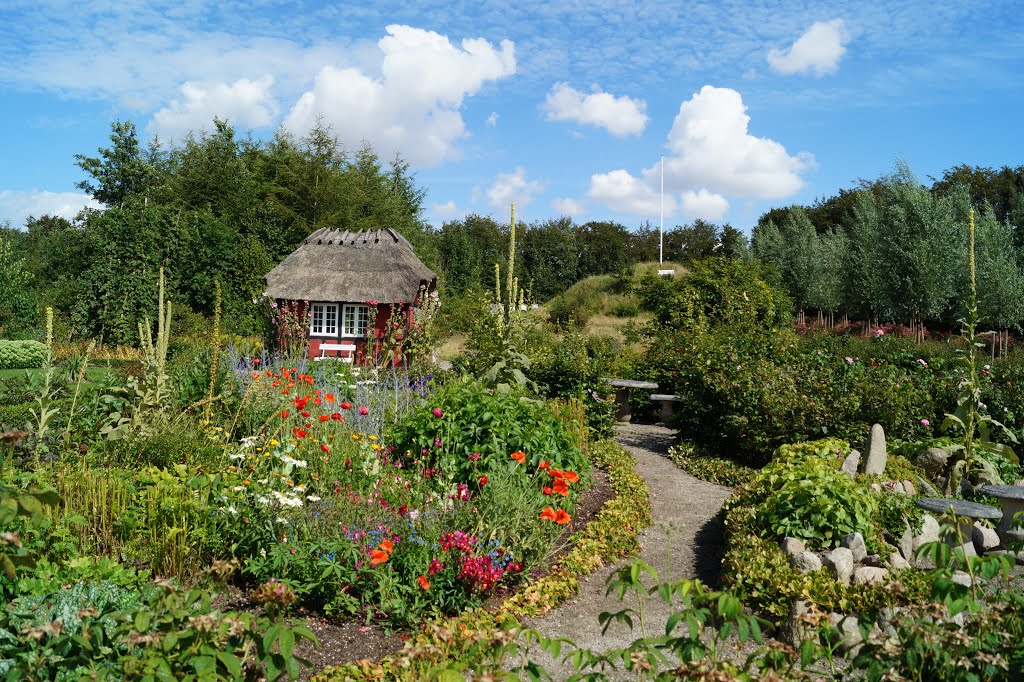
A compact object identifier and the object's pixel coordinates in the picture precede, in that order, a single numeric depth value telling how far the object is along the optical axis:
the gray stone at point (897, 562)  4.82
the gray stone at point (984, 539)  5.38
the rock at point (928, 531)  5.17
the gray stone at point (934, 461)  7.31
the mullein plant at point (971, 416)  5.07
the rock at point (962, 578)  4.45
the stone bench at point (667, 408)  11.75
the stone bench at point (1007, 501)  5.56
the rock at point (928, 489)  6.34
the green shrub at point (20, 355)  15.87
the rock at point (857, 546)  4.91
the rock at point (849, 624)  4.14
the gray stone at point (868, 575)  4.59
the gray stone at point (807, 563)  4.73
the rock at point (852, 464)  6.87
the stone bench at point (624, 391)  11.70
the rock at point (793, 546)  4.97
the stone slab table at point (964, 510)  5.39
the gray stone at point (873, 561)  4.89
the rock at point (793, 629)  4.25
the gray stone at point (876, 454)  6.85
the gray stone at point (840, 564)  4.67
